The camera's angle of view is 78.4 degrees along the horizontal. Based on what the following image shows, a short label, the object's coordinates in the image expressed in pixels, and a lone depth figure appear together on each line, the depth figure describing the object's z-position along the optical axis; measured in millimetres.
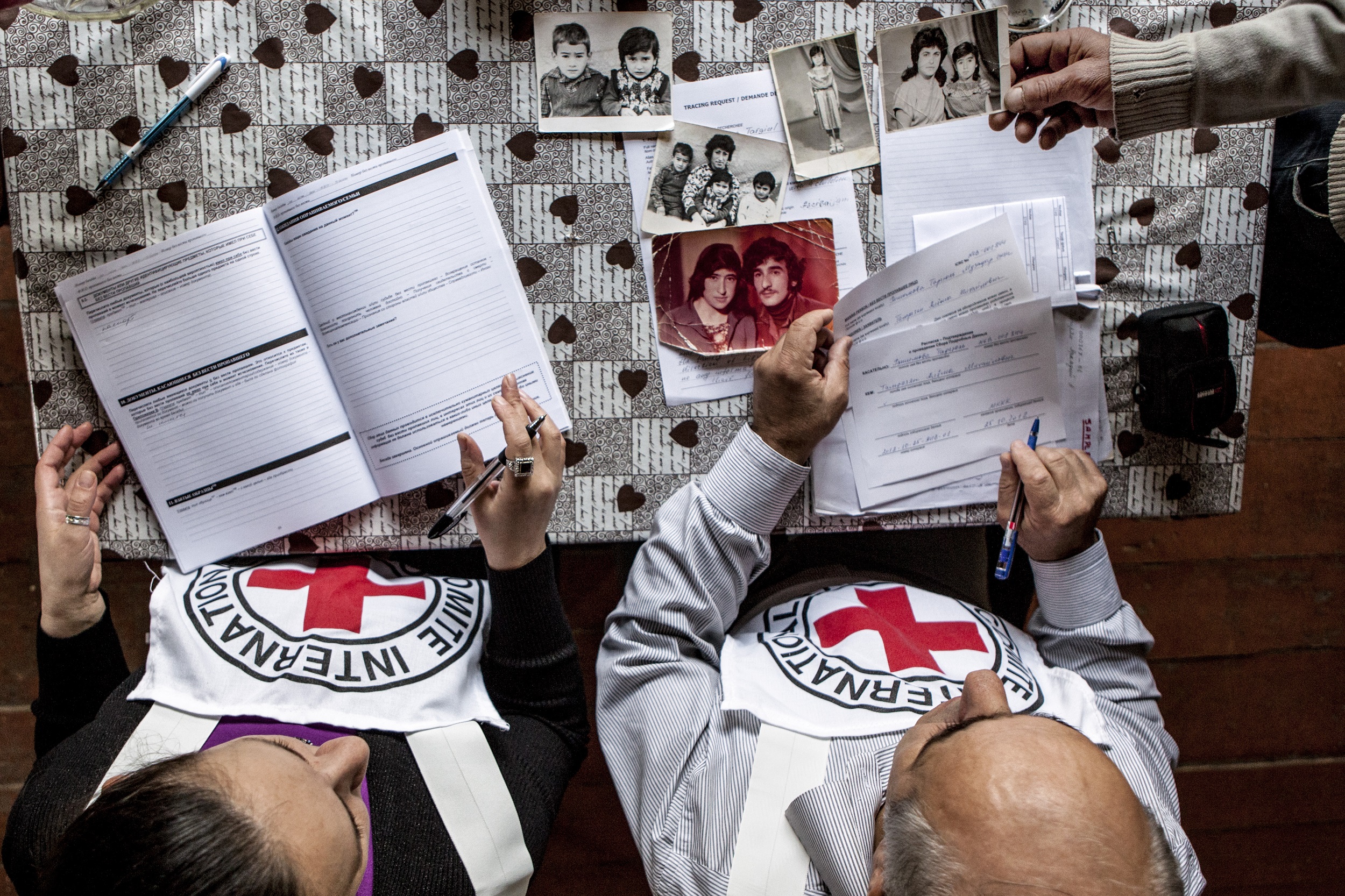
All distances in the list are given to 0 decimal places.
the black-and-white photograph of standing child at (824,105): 882
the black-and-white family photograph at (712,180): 884
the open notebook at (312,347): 860
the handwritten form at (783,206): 881
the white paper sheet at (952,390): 897
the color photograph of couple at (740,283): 896
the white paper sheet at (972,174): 896
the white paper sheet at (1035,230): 902
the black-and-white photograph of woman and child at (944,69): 879
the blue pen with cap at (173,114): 857
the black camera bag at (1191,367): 859
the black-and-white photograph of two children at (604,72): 870
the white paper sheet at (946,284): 883
